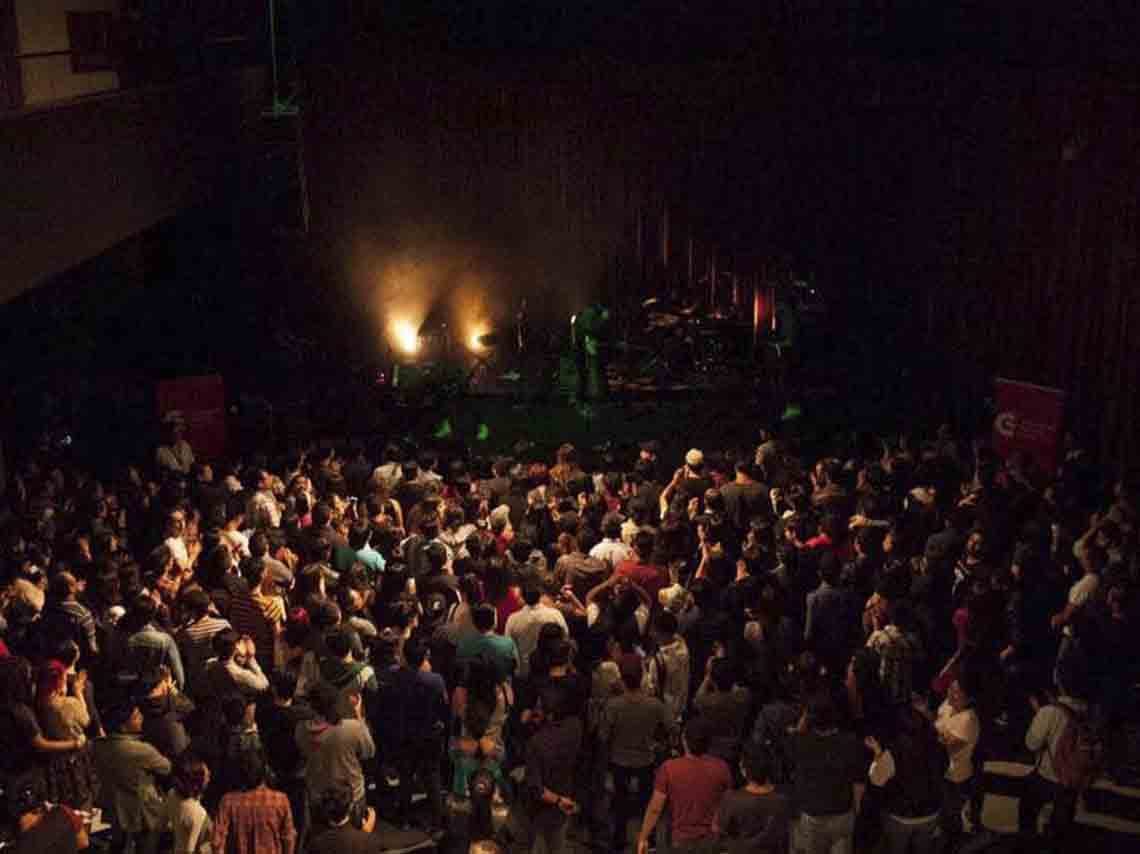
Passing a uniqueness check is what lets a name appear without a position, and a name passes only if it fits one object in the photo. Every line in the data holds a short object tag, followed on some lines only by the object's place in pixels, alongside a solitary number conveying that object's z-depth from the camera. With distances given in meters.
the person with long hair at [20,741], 6.99
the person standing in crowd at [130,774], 6.79
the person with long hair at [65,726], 7.14
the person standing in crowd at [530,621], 7.95
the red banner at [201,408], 14.07
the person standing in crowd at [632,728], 7.15
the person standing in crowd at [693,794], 6.32
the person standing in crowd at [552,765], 6.65
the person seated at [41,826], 5.92
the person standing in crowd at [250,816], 6.14
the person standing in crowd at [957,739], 7.09
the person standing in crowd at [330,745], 6.83
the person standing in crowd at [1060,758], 6.98
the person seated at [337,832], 5.83
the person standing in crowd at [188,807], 6.38
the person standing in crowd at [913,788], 6.35
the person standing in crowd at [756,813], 6.11
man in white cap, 11.05
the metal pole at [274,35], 16.22
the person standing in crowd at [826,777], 6.45
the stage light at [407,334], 18.67
